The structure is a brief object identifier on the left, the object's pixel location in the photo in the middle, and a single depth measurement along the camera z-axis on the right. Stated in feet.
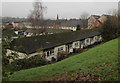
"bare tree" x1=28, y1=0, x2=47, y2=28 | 102.63
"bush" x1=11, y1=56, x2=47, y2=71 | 45.64
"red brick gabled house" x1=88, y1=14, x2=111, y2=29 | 183.27
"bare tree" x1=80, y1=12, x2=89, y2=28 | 207.10
